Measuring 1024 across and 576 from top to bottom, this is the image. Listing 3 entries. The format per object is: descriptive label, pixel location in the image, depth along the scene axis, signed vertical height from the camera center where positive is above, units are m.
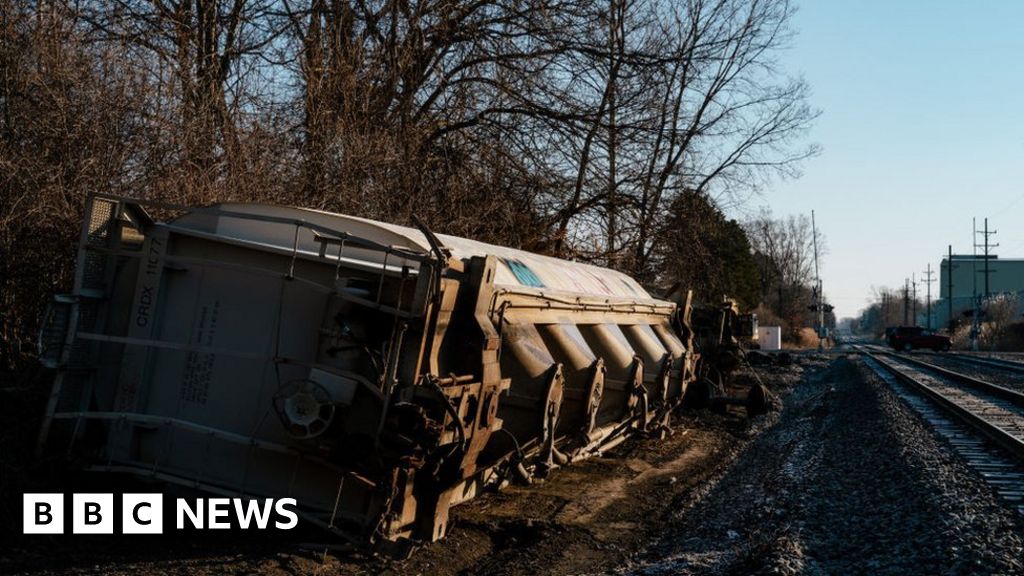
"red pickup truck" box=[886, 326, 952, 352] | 64.25 +2.75
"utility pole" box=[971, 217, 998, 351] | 71.78 +4.52
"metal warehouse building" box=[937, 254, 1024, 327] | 126.31 +14.23
